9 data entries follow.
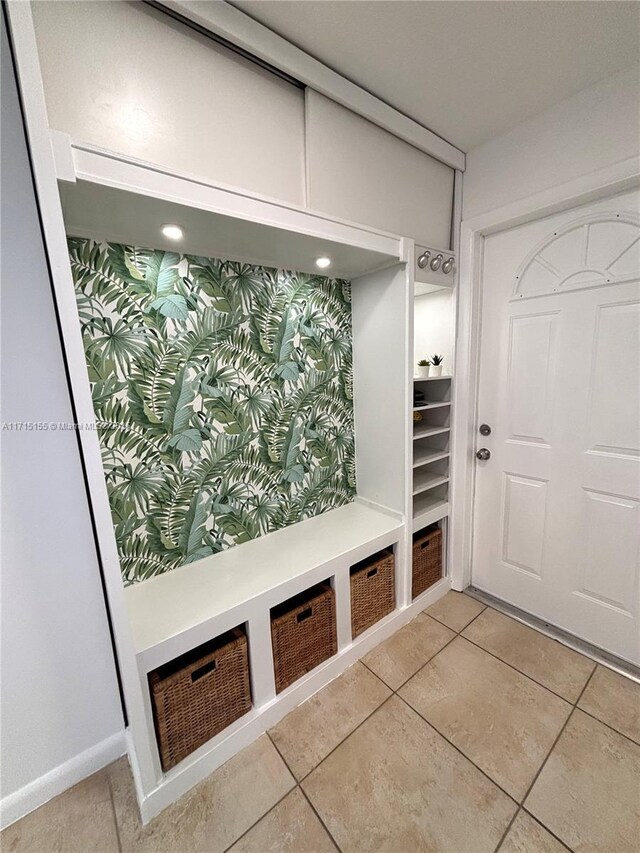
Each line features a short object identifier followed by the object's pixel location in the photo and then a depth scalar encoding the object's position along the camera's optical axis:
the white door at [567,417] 1.48
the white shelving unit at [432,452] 1.92
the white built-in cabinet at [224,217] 0.89
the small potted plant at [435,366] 1.93
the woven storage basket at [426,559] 1.94
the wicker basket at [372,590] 1.66
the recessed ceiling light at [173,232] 1.18
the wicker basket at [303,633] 1.40
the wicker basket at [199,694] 1.14
